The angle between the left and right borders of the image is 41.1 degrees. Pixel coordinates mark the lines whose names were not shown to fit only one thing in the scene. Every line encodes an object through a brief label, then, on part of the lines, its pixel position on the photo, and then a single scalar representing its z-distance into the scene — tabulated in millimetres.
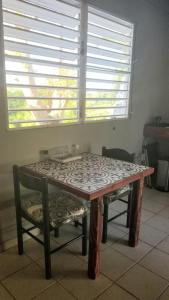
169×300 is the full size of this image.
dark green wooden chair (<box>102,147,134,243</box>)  1871
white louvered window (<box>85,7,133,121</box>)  2252
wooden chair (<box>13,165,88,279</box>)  1459
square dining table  1449
